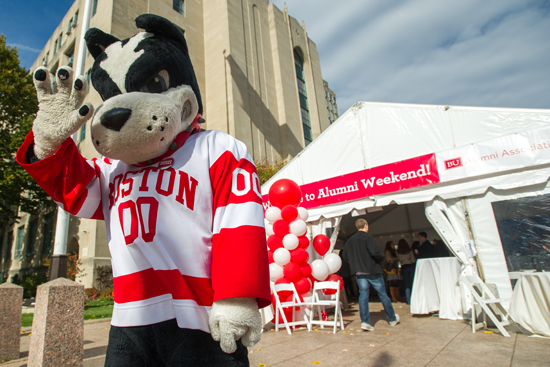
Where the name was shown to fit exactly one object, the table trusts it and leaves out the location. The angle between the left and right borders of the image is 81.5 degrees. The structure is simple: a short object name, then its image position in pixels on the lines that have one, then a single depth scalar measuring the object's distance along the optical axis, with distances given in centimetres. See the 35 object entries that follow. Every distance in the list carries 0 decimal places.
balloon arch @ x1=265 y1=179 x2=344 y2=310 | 605
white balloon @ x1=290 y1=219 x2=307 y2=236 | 625
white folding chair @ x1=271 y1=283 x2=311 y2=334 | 553
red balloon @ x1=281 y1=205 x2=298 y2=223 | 634
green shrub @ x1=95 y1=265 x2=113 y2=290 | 1363
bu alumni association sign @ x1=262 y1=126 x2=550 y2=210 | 515
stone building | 1909
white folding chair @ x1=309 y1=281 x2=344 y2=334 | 541
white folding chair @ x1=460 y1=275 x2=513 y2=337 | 472
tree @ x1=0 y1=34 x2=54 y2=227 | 1581
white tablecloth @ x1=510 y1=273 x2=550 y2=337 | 441
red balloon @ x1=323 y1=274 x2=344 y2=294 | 608
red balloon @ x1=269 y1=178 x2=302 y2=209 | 660
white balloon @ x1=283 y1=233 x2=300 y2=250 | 608
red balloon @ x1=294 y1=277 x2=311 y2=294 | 600
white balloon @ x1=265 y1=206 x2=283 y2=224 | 653
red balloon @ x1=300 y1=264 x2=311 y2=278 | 620
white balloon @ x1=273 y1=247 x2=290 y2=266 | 601
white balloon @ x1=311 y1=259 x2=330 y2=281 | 613
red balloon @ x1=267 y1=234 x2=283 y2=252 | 634
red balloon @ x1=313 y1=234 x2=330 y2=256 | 704
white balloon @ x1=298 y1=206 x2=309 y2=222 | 654
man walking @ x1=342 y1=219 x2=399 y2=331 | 558
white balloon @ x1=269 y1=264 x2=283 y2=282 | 607
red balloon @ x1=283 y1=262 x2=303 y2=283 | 599
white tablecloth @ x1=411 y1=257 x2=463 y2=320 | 596
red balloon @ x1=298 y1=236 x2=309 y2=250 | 627
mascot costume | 123
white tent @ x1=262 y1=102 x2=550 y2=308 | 529
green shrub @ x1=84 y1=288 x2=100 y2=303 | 1282
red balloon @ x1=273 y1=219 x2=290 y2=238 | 632
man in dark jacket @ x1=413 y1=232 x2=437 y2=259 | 788
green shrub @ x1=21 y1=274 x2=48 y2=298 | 1488
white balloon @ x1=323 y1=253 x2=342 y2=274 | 641
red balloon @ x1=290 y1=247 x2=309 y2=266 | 609
